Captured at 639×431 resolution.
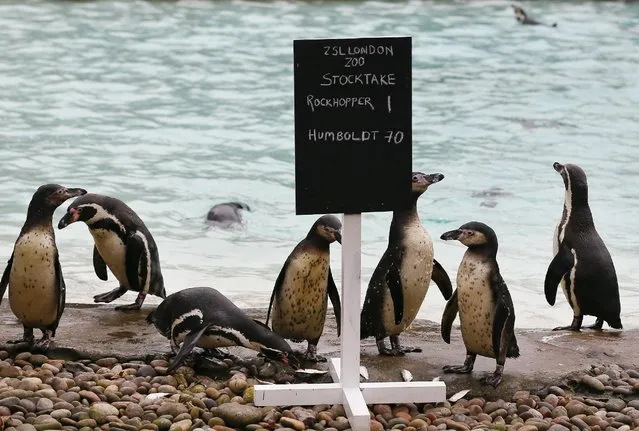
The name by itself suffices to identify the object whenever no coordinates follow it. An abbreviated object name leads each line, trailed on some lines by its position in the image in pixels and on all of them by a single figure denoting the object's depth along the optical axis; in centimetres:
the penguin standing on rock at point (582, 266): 1113
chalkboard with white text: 844
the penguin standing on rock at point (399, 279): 980
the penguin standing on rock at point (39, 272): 968
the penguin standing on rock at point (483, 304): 928
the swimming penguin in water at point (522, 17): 3478
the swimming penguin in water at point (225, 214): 1709
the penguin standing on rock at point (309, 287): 978
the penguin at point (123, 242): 1098
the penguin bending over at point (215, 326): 929
